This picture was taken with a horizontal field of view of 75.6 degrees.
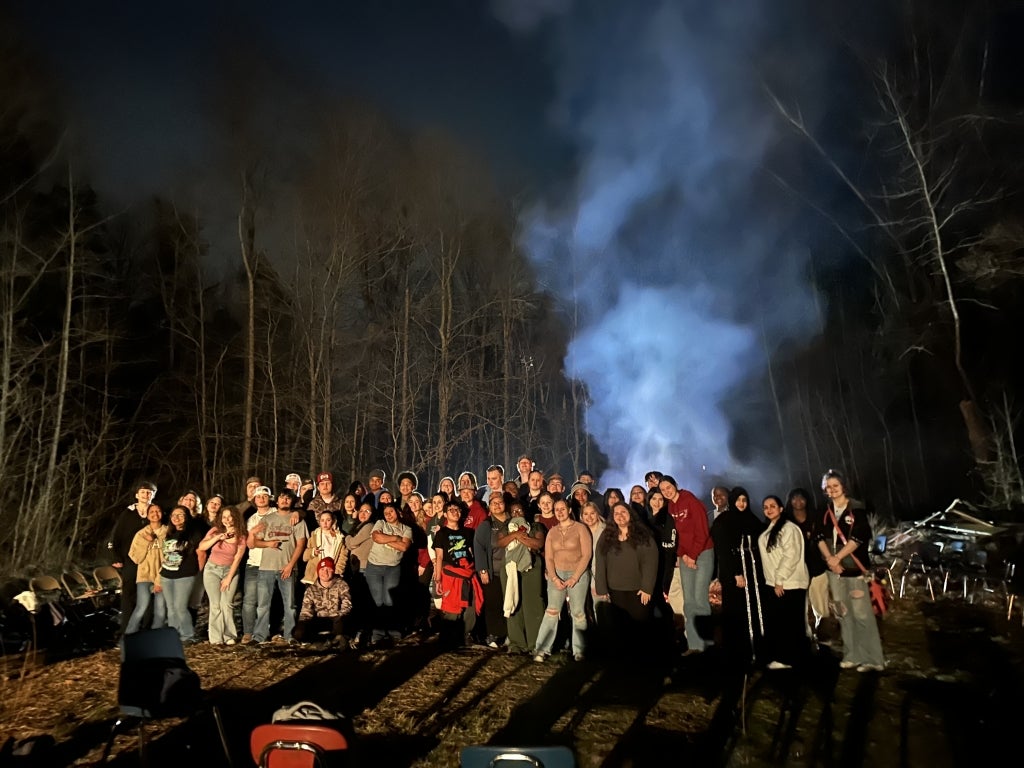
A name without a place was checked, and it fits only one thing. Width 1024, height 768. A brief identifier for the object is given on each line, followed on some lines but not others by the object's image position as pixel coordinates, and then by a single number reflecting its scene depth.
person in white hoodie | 6.53
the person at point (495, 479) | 8.68
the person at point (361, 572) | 8.13
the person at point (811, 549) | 6.55
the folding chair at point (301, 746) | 2.97
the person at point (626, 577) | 6.92
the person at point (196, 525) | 7.85
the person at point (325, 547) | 8.00
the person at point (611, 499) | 8.06
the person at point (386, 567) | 7.93
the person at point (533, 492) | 8.52
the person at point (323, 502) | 8.57
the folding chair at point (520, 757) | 2.60
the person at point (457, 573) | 7.77
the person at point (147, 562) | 7.68
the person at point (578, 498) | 8.16
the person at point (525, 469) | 9.62
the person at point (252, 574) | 7.88
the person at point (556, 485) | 8.61
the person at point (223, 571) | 7.80
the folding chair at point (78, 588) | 9.73
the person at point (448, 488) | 8.94
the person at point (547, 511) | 7.68
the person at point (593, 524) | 7.19
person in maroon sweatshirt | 7.27
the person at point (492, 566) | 7.68
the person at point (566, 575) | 6.97
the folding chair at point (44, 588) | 8.86
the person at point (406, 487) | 9.27
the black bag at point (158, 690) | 4.33
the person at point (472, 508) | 8.19
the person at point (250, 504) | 8.76
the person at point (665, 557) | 7.66
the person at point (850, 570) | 6.34
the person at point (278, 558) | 7.80
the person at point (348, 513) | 8.64
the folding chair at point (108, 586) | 9.88
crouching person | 7.90
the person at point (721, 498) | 7.81
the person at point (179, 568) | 7.61
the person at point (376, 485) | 9.38
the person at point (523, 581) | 7.46
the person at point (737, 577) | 6.93
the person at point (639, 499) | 8.48
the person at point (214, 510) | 8.19
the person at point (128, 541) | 7.75
